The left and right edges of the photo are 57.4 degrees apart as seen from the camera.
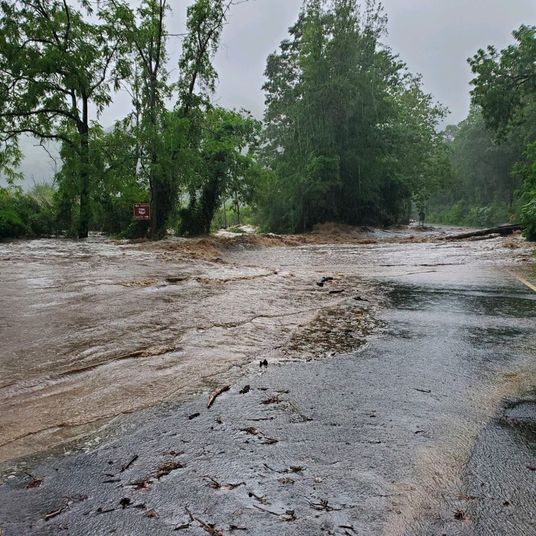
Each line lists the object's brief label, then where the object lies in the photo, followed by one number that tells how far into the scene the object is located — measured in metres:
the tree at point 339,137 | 32.62
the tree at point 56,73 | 20.17
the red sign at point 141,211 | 20.80
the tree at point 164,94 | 20.84
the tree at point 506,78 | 24.97
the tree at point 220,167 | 24.14
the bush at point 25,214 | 21.08
